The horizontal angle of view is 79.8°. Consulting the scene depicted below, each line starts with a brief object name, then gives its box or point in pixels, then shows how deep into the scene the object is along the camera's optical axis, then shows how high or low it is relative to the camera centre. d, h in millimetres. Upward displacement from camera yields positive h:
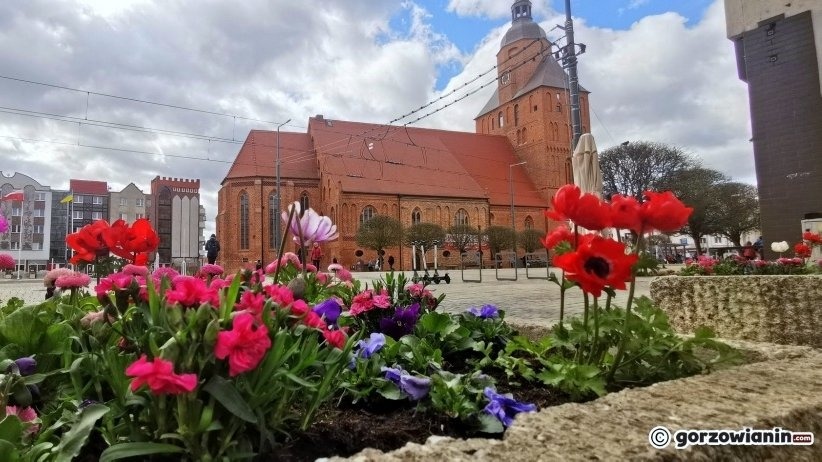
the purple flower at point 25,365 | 1431 -250
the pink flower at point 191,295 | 1095 -46
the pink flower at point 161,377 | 839 -175
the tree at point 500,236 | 43969 +2551
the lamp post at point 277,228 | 45594 +4134
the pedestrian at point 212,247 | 14195 +756
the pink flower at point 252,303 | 1093 -70
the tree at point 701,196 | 37062 +4777
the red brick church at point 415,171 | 46906 +9966
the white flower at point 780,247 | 7207 +143
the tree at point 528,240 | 45500 +2187
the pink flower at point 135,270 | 1838 +21
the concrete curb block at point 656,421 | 889 -341
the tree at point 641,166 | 41844 +8125
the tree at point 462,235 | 43262 +2745
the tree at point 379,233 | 42406 +3035
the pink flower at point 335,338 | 1363 -189
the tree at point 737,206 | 38000 +3973
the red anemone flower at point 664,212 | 1384 +135
